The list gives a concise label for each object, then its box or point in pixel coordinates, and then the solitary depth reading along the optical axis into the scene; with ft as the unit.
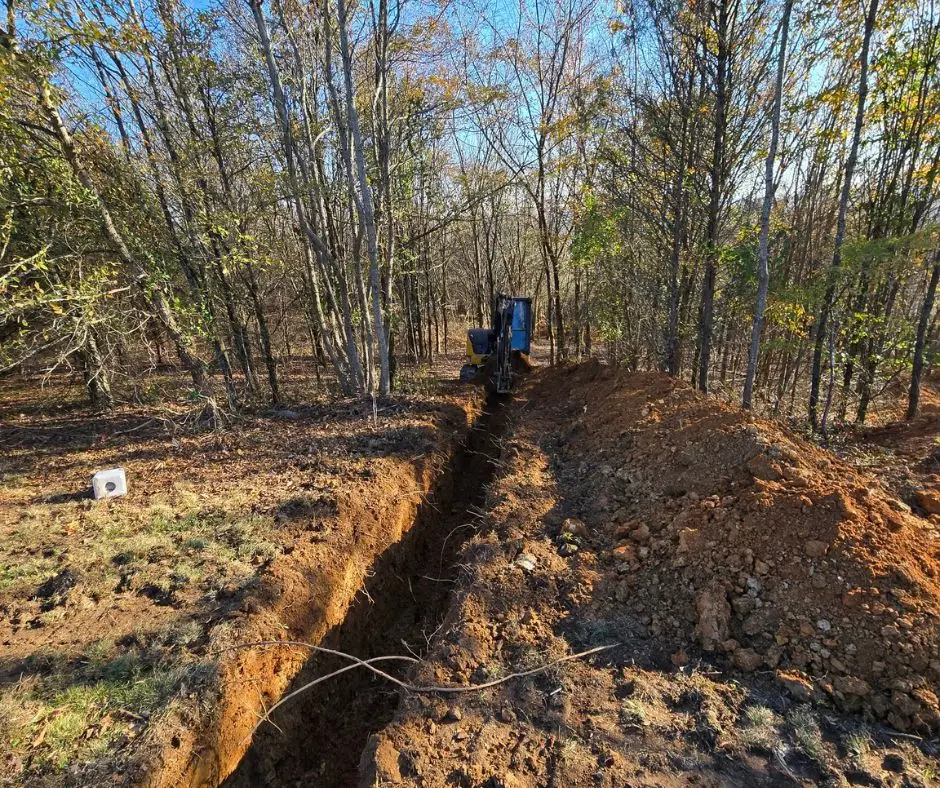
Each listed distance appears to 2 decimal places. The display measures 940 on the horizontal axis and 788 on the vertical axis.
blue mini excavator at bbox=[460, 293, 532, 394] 37.01
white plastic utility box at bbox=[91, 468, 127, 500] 18.88
